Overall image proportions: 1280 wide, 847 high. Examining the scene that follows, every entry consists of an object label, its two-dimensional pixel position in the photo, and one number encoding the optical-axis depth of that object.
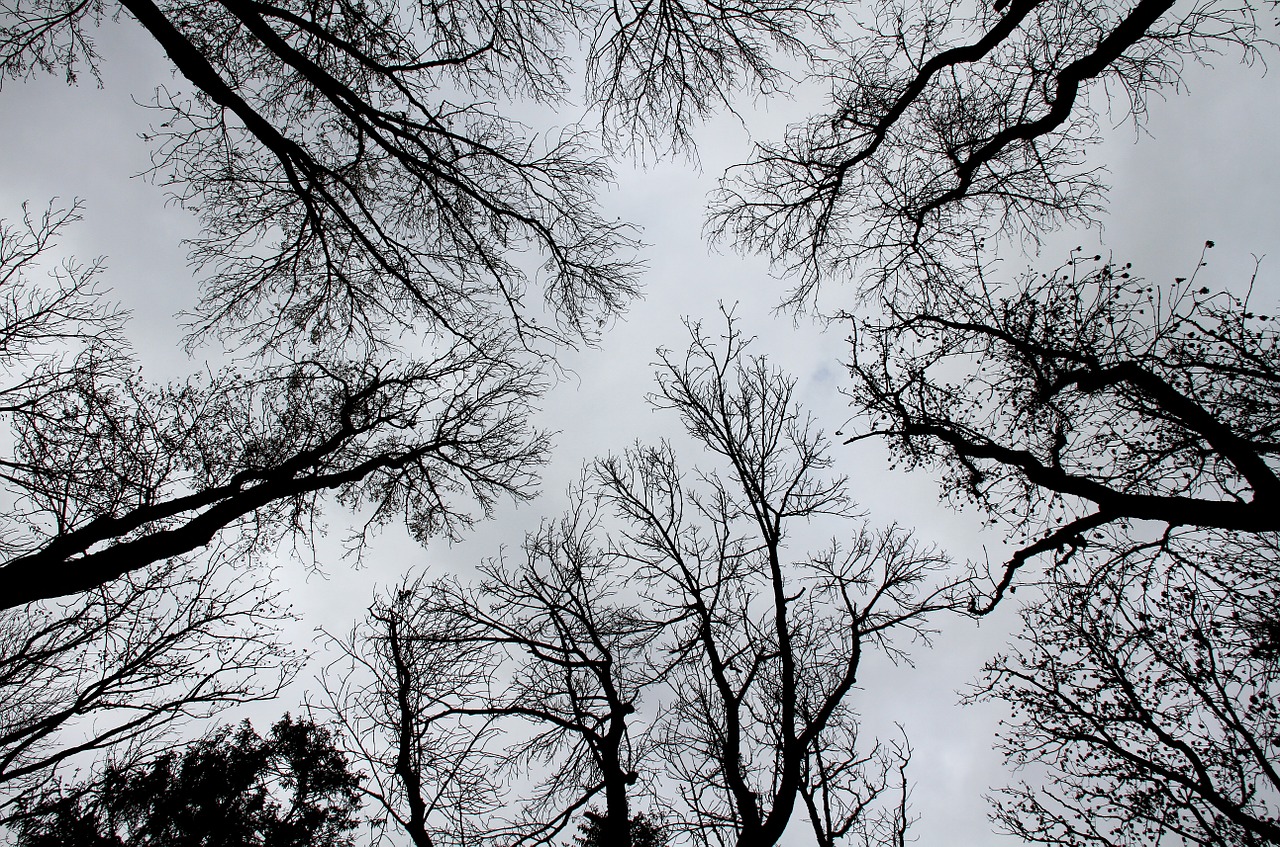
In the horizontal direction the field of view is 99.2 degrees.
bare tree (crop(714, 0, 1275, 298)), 4.56
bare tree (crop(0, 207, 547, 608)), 4.67
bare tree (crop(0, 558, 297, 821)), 5.57
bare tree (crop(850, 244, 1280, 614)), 4.57
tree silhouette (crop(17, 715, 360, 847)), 12.27
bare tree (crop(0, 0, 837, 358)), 4.23
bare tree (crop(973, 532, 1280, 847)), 7.54
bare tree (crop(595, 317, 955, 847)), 5.73
